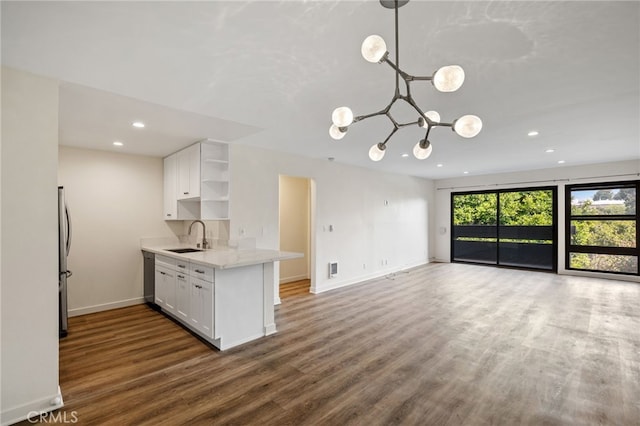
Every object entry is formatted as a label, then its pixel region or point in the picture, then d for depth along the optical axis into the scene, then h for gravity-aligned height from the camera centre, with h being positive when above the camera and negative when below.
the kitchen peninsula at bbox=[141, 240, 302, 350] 3.08 -0.93
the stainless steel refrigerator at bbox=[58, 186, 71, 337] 3.37 -0.57
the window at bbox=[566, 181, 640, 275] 6.18 -0.30
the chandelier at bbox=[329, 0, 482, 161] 1.32 +0.59
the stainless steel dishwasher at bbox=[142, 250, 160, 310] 4.59 -1.06
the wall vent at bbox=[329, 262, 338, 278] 5.64 -1.09
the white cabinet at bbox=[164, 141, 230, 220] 4.10 +0.46
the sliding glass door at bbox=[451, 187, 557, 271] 7.25 -0.38
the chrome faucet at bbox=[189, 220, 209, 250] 4.52 -0.41
